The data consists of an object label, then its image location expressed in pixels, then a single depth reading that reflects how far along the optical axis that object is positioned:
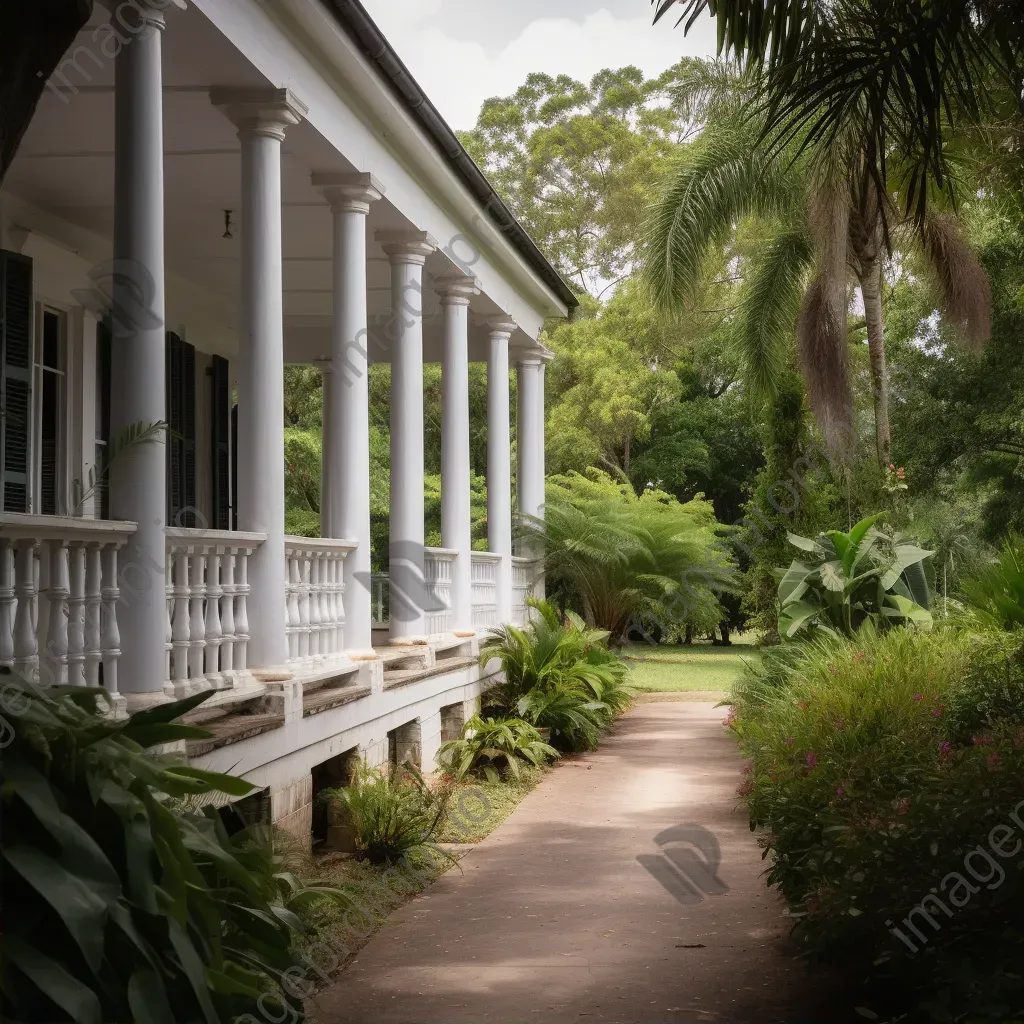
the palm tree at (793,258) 16.56
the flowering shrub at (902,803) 4.58
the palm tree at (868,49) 6.03
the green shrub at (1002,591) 10.48
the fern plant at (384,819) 8.55
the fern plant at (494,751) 12.02
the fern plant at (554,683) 13.84
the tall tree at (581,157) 41.97
